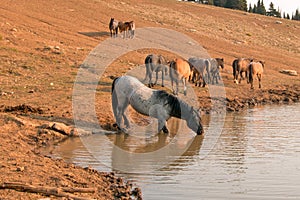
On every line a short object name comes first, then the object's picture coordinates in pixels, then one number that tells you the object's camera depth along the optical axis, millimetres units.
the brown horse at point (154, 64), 19422
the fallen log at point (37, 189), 6992
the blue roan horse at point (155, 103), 12492
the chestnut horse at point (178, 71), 18984
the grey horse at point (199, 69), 21875
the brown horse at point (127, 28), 33094
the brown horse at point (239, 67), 23928
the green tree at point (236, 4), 74750
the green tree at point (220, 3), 80138
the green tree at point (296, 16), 85500
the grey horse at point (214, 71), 23256
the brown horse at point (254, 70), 23091
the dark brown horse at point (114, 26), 33000
